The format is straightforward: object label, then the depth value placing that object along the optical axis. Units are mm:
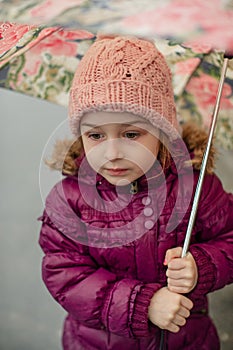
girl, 937
